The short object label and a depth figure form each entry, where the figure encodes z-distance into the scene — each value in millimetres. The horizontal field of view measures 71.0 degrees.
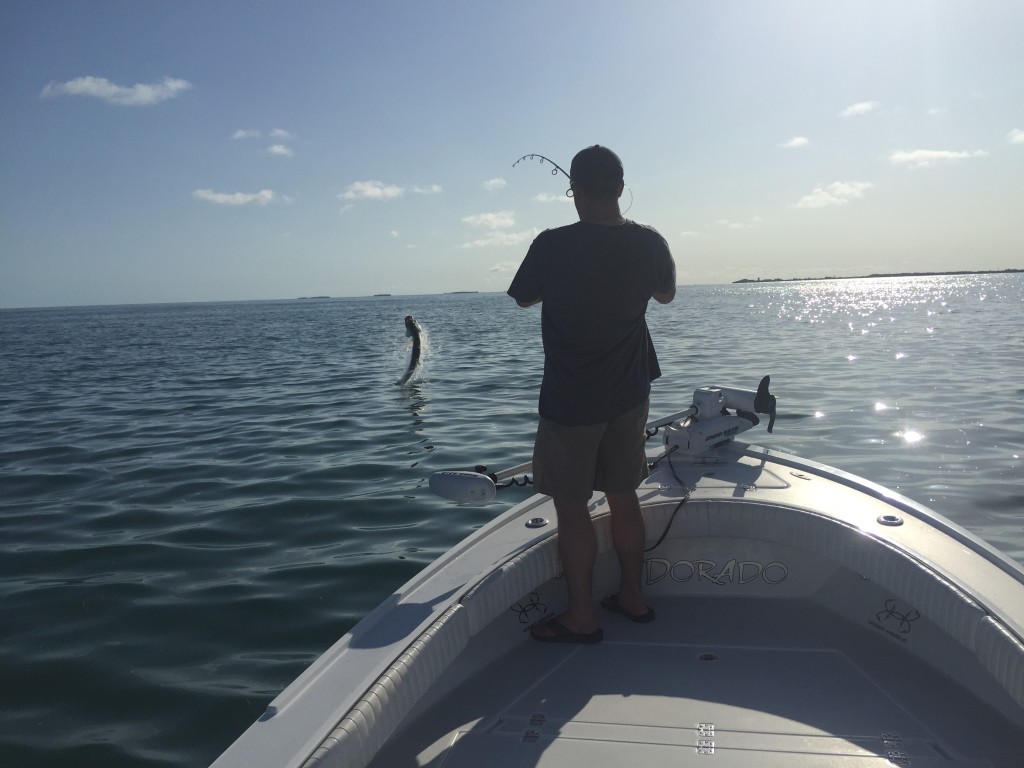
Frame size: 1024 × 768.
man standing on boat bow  2762
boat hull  2250
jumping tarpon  14336
